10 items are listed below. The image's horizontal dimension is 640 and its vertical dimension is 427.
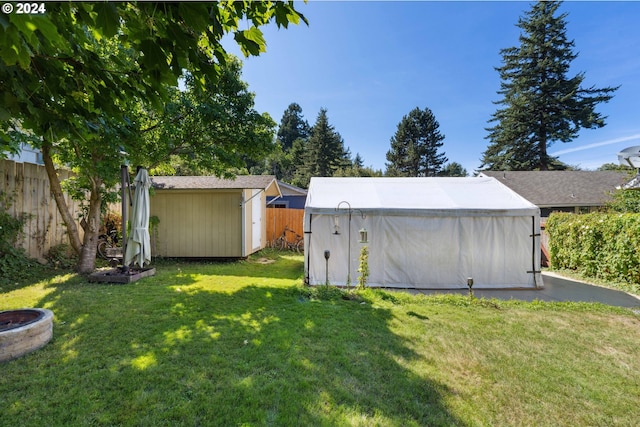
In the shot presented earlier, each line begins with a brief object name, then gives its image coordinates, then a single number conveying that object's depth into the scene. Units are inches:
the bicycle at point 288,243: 462.9
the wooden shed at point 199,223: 352.5
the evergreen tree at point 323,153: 1295.5
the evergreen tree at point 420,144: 1272.1
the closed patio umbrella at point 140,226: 221.9
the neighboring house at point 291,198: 695.1
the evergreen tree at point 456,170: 1658.1
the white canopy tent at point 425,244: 248.7
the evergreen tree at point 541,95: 886.4
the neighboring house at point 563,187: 559.9
